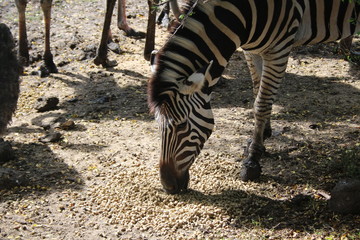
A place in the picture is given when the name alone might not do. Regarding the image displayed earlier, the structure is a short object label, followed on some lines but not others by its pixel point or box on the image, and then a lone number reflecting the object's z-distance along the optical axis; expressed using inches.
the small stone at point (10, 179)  434.9
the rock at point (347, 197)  388.5
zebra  381.1
